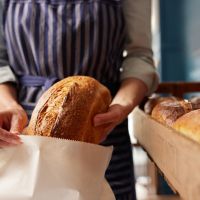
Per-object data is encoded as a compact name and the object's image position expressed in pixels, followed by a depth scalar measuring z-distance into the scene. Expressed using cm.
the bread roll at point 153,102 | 112
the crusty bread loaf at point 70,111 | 71
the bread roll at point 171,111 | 84
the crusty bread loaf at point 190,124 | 65
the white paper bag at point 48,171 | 59
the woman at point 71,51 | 106
